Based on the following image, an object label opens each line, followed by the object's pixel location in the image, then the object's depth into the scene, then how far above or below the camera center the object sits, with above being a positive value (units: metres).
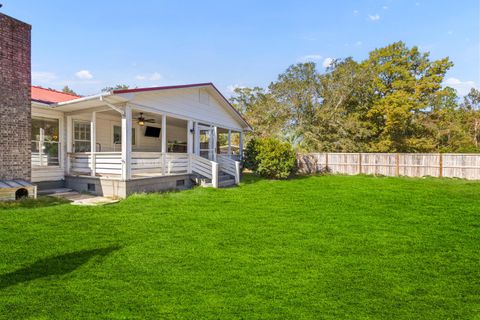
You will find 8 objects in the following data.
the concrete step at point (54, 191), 8.78 -1.13
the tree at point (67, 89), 49.55 +12.27
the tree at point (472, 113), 31.84 +5.44
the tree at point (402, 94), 23.02 +5.41
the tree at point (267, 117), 24.27 +3.63
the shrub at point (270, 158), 14.59 -0.04
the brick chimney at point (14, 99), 7.64 +1.65
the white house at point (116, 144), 8.92 +0.49
